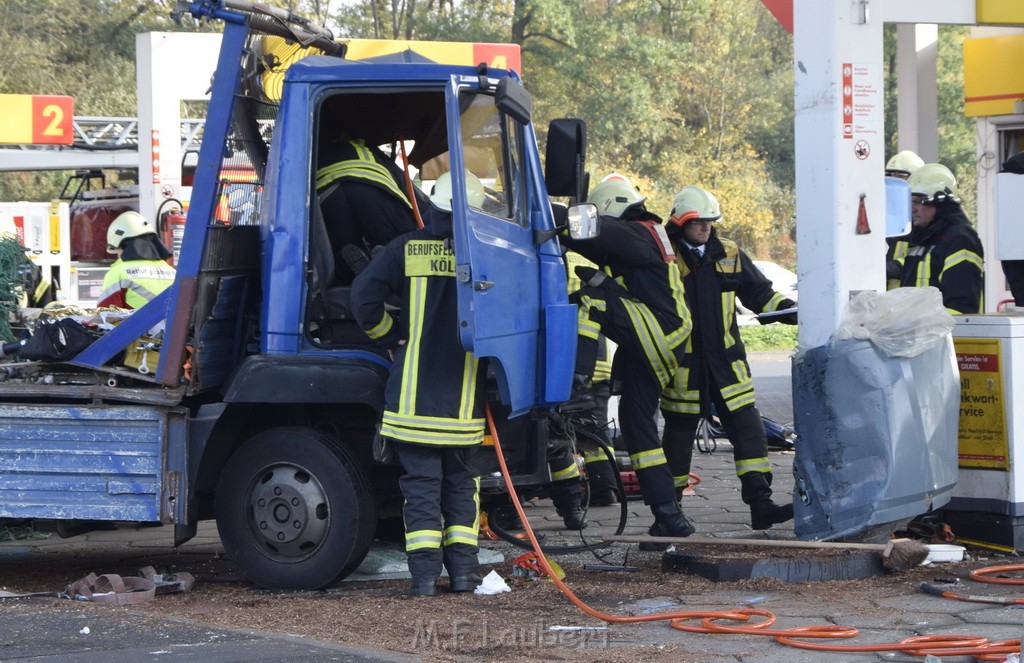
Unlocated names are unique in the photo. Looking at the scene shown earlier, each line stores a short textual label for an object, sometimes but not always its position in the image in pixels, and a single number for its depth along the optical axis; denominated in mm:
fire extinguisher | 22125
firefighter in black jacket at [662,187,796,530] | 13875
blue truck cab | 11437
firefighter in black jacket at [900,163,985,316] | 14617
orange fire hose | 8820
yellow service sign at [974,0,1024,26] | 13952
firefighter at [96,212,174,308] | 15023
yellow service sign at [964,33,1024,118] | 25075
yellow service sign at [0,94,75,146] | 37312
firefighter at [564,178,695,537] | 13359
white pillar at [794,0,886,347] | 12562
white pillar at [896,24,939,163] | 25609
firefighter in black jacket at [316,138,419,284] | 12117
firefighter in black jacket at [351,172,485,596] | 11133
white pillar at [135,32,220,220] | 27484
